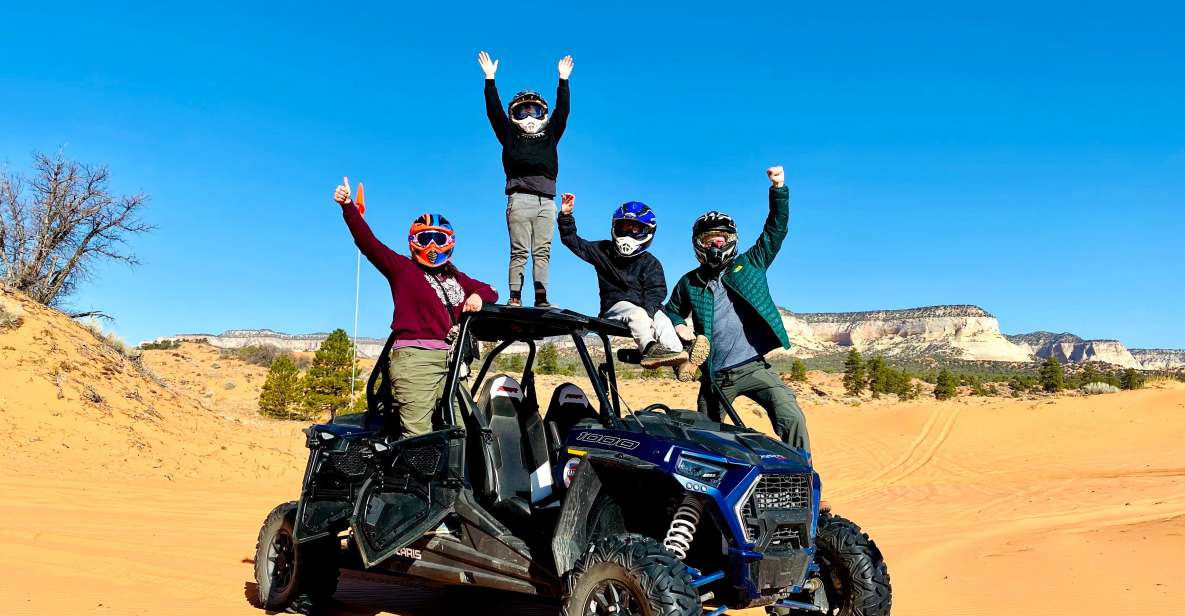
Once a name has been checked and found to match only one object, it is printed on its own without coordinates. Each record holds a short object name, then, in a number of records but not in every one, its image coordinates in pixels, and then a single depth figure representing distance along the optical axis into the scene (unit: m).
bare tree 31.48
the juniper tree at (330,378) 38.31
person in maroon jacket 6.89
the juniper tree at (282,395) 38.25
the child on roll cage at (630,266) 8.14
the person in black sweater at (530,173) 8.95
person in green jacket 7.06
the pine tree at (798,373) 52.19
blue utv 4.95
